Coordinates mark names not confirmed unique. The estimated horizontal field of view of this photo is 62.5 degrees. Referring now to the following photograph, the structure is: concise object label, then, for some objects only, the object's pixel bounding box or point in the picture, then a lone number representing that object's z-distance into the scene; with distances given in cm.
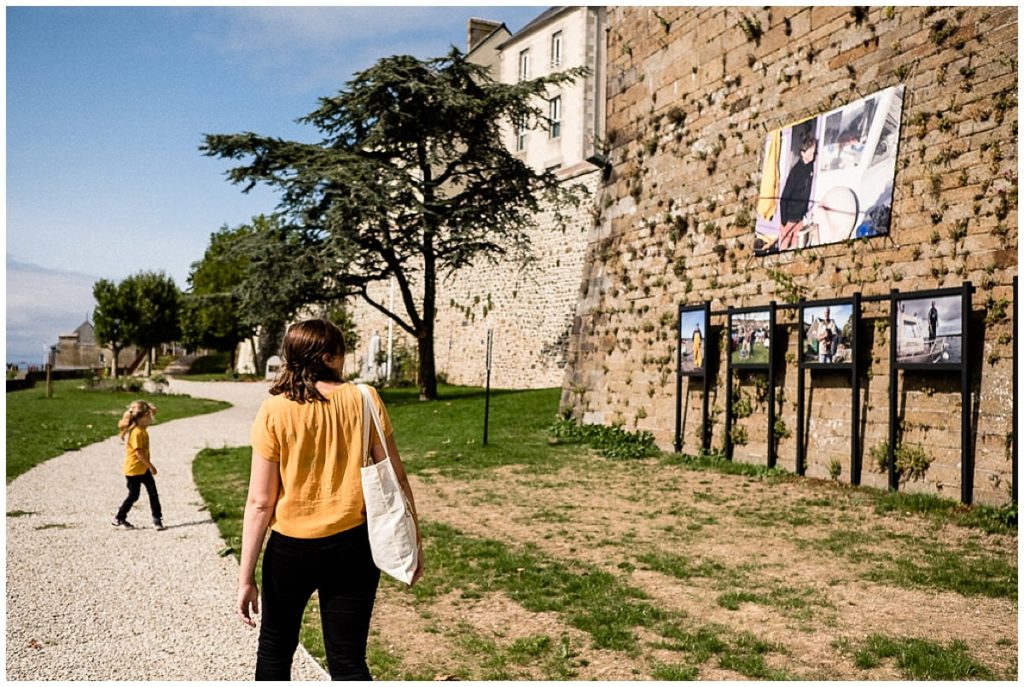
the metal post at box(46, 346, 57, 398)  2720
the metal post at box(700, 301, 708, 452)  1163
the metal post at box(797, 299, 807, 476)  1005
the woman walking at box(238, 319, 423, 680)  310
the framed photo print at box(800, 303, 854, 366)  955
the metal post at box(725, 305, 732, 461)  1121
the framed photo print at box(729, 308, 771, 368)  1083
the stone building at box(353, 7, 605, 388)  2472
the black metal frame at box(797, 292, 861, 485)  926
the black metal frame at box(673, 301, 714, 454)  1166
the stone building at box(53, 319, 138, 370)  5747
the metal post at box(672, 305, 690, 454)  1213
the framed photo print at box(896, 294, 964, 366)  821
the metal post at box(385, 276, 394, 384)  3447
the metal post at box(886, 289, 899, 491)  877
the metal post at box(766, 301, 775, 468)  1048
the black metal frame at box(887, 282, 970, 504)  802
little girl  807
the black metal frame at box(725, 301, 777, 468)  1050
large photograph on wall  948
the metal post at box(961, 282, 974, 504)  801
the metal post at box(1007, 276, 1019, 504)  772
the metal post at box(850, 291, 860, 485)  925
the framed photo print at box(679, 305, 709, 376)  1177
